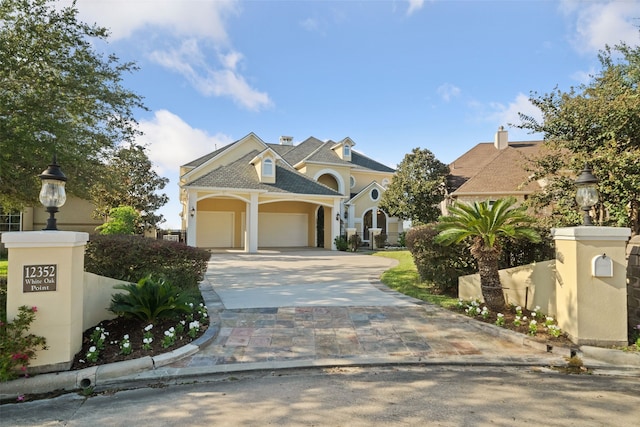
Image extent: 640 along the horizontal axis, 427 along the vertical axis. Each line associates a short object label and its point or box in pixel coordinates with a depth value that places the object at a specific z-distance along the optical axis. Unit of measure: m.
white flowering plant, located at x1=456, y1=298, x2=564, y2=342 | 5.31
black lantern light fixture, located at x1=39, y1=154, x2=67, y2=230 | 4.40
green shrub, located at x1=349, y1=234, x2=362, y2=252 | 21.80
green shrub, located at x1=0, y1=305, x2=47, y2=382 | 3.74
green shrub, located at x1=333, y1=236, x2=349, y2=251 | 21.66
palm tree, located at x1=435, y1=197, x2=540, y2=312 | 6.27
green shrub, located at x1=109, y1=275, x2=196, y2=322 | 5.38
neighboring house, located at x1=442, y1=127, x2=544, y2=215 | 21.26
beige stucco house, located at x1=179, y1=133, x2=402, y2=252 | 19.58
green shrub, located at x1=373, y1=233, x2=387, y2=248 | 23.02
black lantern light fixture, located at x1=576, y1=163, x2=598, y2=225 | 5.22
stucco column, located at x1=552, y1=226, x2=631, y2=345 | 4.88
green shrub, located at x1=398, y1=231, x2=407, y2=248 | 22.77
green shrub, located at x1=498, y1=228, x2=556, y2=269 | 7.11
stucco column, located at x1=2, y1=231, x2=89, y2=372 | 3.99
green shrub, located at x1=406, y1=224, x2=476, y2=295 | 7.77
